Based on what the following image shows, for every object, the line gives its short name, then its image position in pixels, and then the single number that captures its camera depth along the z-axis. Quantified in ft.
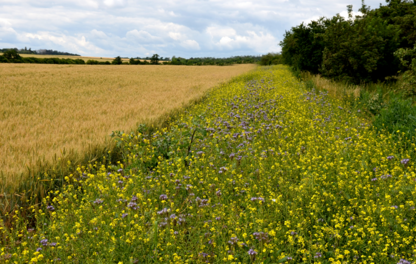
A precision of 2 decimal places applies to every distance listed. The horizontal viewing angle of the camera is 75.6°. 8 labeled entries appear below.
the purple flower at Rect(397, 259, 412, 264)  8.37
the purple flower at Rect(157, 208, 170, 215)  11.10
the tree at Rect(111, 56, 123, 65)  205.98
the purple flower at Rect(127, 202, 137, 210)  11.42
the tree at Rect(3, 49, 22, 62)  150.30
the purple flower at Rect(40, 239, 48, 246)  10.31
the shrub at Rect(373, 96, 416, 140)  21.48
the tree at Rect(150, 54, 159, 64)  246.51
